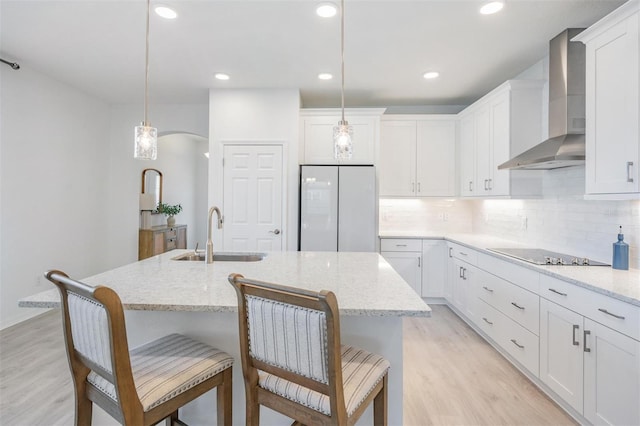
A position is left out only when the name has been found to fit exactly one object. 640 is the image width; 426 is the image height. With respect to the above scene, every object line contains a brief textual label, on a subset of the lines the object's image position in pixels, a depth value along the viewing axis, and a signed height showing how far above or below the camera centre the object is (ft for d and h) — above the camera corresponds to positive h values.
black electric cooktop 7.56 -1.04
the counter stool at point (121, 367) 3.33 -1.88
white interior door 13.07 +0.67
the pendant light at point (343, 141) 6.82 +1.54
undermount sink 8.23 -1.10
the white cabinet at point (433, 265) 13.51 -2.05
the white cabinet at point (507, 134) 10.44 +2.75
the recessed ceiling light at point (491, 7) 7.43 +4.83
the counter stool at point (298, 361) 3.14 -1.53
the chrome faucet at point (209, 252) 7.06 -0.84
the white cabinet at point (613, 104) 5.87 +2.19
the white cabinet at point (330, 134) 13.50 +3.35
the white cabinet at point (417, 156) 14.19 +2.57
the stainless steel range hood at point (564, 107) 7.87 +2.81
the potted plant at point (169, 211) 19.26 +0.11
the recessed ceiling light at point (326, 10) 7.51 +4.81
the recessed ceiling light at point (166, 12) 7.75 +4.85
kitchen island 4.30 -1.19
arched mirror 18.26 +1.71
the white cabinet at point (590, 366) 5.14 -2.68
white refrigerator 12.55 +0.16
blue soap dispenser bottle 6.86 -0.79
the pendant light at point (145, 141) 6.70 +1.48
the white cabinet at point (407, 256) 13.50 -1.69
